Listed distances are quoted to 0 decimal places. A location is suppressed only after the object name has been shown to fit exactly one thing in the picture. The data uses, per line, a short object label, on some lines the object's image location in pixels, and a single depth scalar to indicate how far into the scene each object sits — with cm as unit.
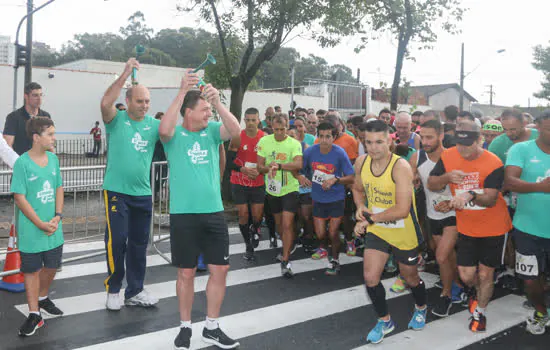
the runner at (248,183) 785
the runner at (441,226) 557
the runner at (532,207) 479
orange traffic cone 612
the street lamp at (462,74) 3321
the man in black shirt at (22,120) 632
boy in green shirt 485
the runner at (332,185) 698
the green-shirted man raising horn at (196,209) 451
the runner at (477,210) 486
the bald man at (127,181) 519
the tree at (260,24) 1306
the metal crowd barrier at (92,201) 837
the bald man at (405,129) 696
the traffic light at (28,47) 1434
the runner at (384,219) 458
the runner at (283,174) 698
